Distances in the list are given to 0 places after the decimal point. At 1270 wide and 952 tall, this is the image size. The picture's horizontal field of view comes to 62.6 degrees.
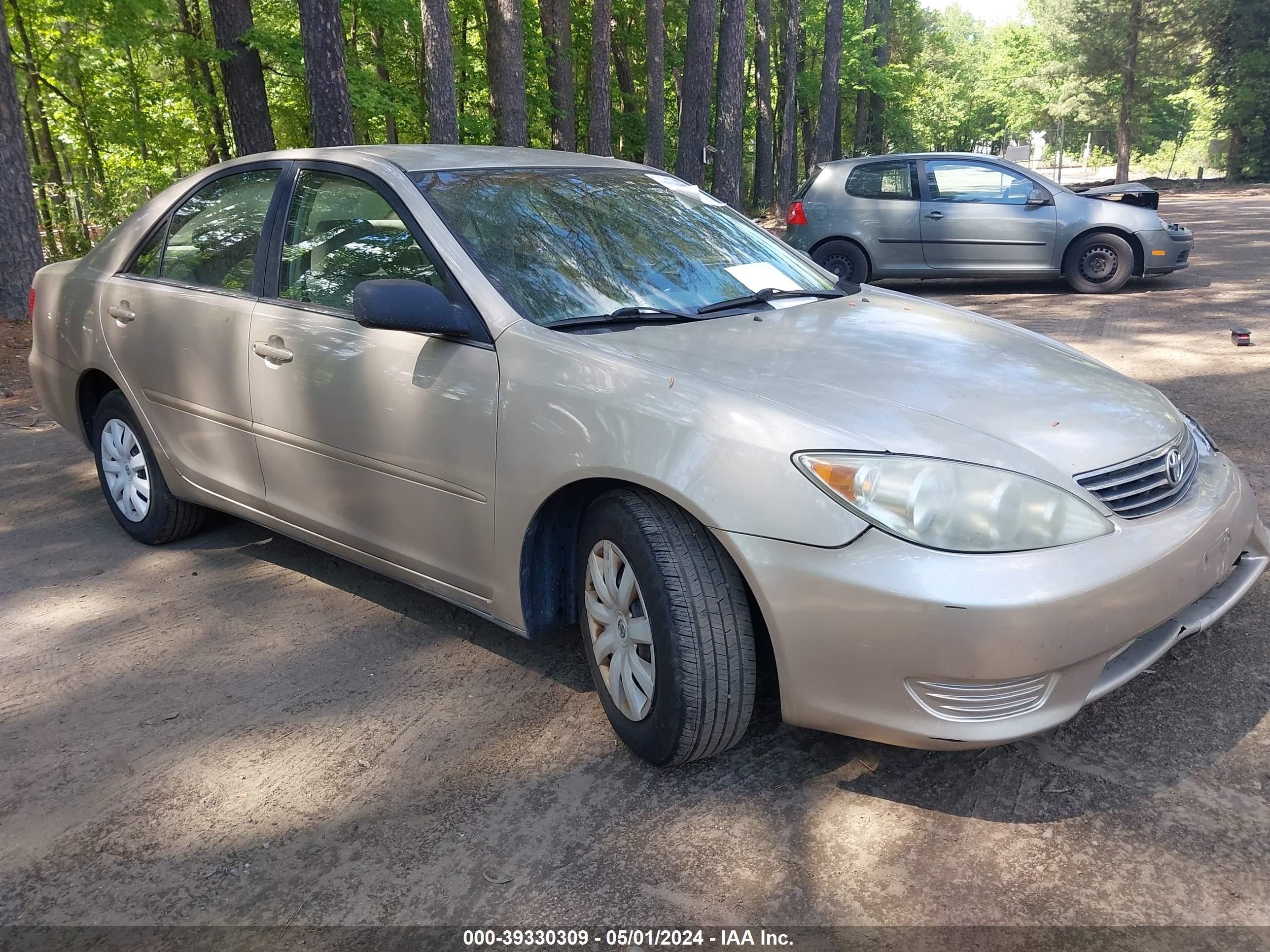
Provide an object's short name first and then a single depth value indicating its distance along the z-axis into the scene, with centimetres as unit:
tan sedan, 243
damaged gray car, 1134
